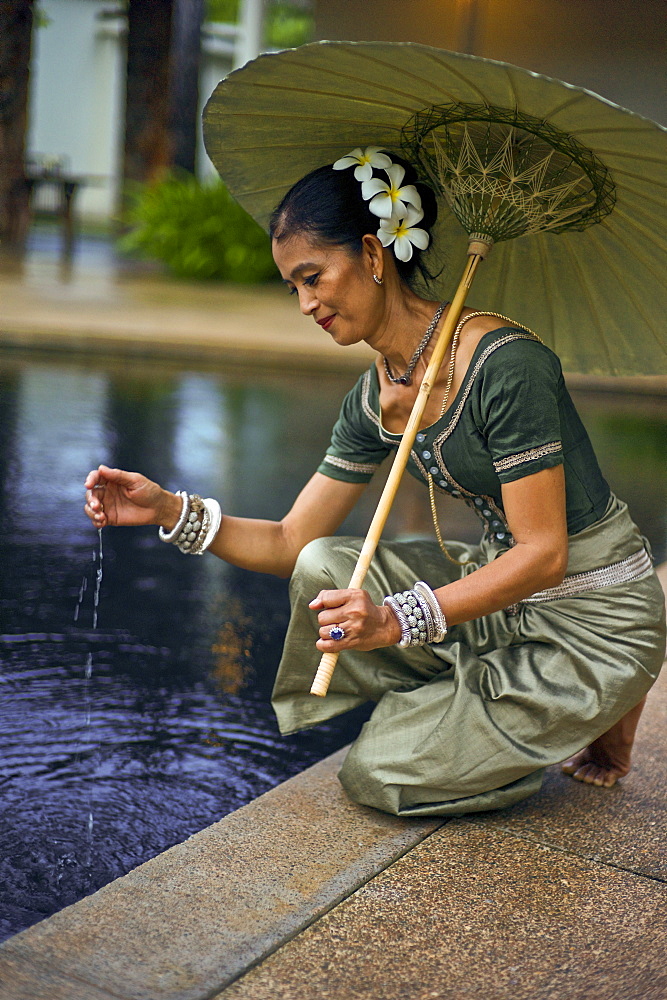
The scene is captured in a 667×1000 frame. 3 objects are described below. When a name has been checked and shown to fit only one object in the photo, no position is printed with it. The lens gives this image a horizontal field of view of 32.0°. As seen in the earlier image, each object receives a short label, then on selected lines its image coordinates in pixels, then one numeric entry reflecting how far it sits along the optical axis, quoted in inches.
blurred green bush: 629.9
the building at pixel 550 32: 326.0
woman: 92.8
